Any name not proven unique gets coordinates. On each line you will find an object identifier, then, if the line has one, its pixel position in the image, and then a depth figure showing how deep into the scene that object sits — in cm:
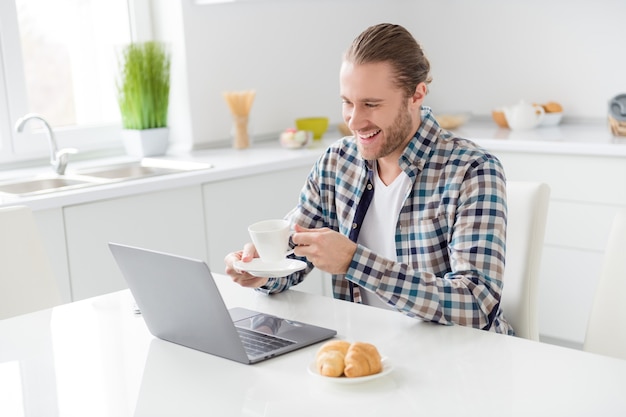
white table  131
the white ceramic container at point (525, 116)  375
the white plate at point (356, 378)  136
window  333
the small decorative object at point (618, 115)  344
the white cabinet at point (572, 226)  322
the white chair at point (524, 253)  194
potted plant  342
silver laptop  149
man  167
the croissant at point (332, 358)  138
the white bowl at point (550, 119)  382
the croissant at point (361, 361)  137
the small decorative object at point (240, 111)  360
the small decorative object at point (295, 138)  358
